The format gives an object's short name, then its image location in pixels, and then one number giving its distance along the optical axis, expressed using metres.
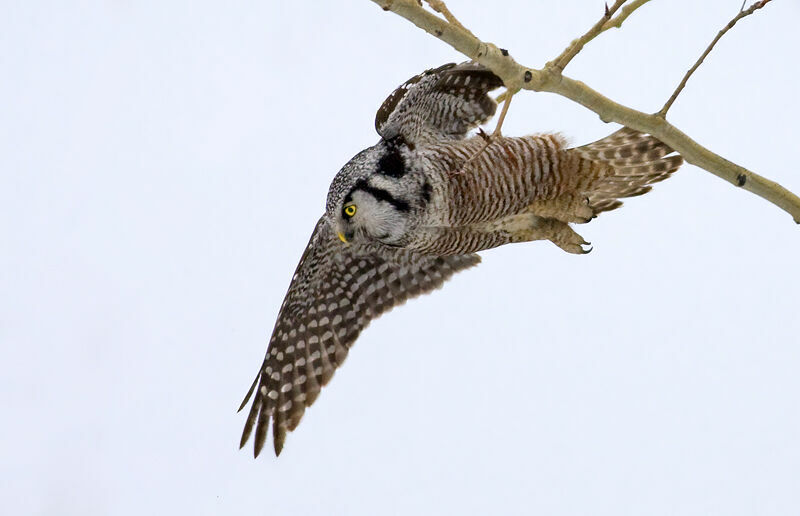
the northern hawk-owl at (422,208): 8.21
